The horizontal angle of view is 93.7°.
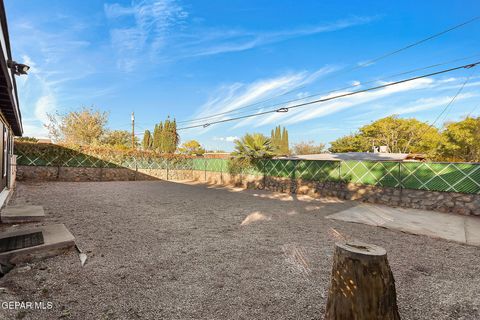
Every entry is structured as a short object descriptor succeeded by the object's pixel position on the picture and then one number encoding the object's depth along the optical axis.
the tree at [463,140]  16.67
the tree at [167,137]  36.38
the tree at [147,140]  40.31
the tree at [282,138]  43.41
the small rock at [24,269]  2.69
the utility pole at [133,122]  25.99
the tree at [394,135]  28.52
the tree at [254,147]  14.12
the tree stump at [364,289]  1.73
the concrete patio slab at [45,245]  2.83
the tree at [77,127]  27.47
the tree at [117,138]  30.10
